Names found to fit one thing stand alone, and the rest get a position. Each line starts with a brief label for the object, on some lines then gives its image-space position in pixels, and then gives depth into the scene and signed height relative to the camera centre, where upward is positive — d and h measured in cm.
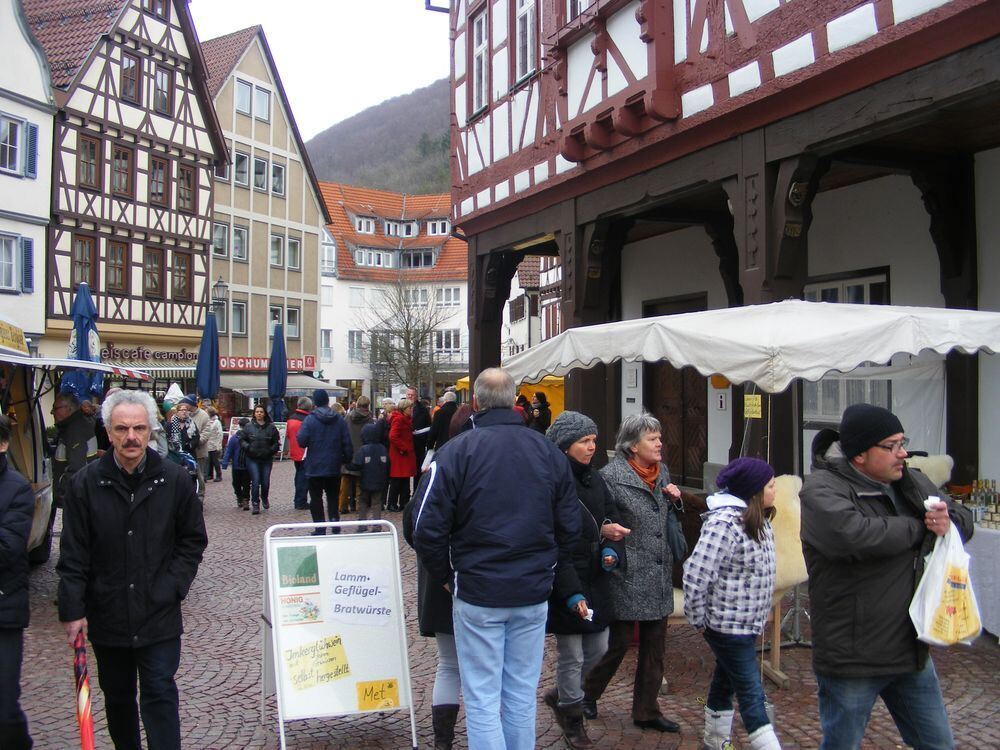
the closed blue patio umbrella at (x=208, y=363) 2011 +39
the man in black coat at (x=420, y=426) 1420 -68
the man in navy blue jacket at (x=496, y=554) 409 -75
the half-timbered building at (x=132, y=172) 2719 +644
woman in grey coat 509 -102
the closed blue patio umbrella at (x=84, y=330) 1592 +87
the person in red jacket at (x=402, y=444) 1326 -89
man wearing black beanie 346 -72
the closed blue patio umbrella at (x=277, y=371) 2542 +27
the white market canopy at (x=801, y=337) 611 +28
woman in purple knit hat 434 -93
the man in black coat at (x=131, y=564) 395 -76
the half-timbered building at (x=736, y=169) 782 +223
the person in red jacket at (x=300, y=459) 1450 -123
